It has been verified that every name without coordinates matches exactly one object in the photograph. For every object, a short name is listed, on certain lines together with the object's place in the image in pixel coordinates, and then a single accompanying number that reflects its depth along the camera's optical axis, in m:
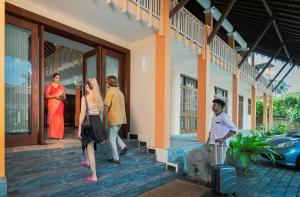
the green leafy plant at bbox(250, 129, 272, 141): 13.04
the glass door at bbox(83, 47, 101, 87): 5.79
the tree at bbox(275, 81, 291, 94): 26.11
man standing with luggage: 4.14
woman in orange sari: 5.14
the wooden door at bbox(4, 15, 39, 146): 4.09
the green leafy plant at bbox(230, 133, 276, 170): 5.83
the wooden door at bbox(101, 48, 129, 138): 5.79
